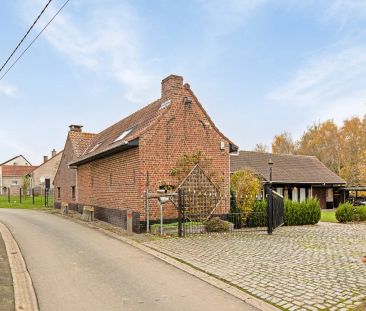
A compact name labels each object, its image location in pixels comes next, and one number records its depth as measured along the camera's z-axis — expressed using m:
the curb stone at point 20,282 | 5.71
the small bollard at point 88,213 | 17.99
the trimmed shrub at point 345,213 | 19.75
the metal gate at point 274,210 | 13.27
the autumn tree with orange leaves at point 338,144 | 50.89
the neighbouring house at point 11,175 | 61.75
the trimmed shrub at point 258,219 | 15.75
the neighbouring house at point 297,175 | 30.00
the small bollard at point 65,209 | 22.78
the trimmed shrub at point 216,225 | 13.57
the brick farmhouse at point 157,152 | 14.02
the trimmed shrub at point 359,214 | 20.17
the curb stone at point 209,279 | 5.66
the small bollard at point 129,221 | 13.80
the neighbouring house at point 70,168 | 24.42
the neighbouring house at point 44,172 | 50.75
